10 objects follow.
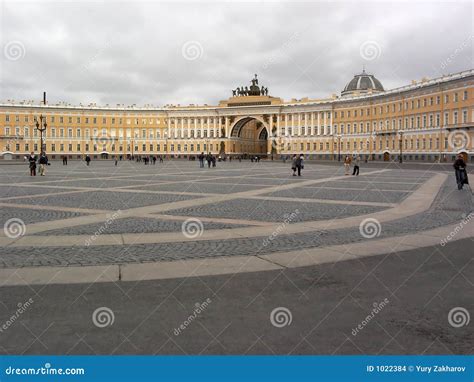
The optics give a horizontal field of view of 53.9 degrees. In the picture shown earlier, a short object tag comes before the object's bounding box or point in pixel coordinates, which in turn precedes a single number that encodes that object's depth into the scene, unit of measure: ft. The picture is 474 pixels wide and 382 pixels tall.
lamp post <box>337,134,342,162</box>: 322.65
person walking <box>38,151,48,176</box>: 101.45
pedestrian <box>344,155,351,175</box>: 110.83
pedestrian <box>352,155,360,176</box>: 107.05
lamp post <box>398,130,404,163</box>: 254.20
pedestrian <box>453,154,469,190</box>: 64.34
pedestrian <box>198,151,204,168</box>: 165.47
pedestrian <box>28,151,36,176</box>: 101.82
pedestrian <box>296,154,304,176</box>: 103.73
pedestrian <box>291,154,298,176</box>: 103.33
